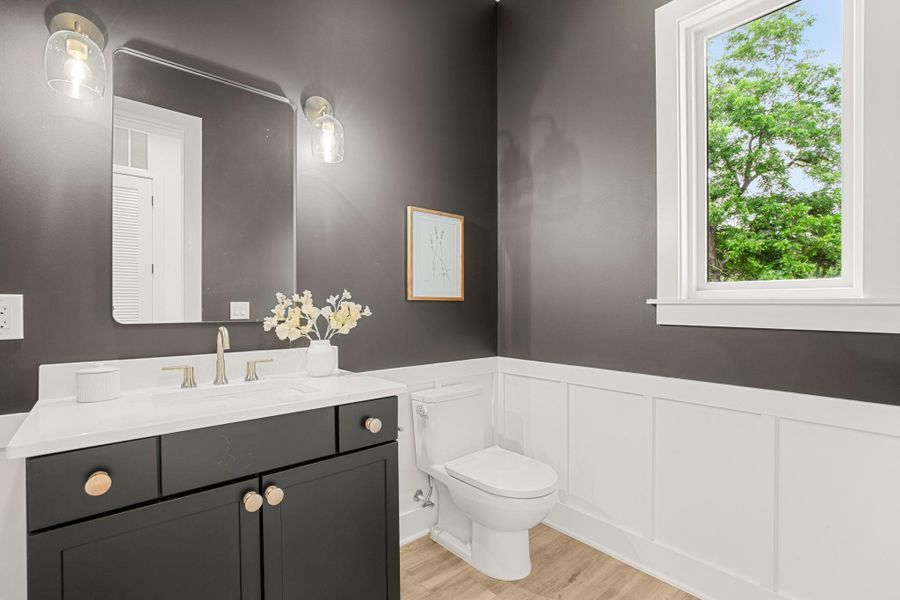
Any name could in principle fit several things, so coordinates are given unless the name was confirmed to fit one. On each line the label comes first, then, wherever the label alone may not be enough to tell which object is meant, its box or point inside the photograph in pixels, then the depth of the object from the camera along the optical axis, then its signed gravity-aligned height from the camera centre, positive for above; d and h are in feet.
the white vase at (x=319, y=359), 5.76 -0.74
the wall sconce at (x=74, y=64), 4.24 +2.21
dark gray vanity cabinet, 3.24 -1.79
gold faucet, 5.24 -0.61
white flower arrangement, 5.69 -0.22
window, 4.75 +1.61
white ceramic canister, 4.35 -0.79
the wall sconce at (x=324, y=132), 6.06 +2.21
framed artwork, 7.36 +0.73
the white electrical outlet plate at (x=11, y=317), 4.26 -0.15
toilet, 5.98 -2.46
